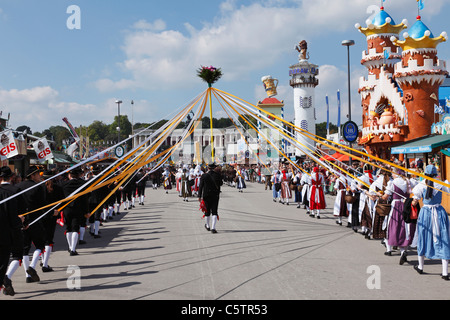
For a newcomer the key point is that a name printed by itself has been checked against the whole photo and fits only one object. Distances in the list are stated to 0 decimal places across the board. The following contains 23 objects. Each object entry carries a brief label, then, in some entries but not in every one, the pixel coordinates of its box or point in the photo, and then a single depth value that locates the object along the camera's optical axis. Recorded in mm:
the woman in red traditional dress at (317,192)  14906
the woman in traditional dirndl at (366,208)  10883
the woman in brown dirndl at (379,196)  9523
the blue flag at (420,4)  24219
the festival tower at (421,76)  22500
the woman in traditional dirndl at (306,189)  16297
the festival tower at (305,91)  60438
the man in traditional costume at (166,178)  30305
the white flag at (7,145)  17503
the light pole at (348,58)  24234
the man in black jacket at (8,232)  5984
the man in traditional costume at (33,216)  7222
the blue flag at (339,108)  37034
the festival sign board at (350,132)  22672
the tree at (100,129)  154700
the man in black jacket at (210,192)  12023
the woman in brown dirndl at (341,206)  13164
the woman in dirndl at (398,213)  8219
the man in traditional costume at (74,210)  9289
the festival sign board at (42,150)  20219
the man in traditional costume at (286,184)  20641
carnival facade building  22656
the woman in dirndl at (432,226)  6867
